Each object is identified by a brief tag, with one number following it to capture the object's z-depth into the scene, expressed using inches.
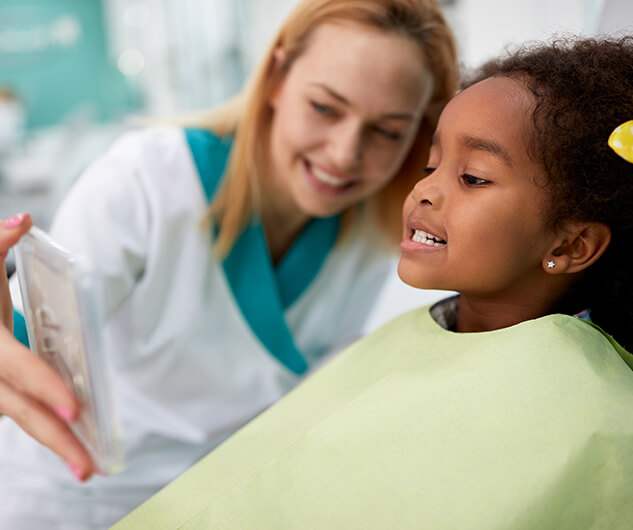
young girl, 23.2
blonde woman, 40.7
